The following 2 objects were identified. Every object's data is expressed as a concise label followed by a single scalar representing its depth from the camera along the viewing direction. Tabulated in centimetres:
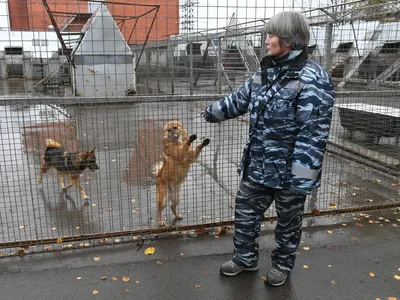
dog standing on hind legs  435
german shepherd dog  523
